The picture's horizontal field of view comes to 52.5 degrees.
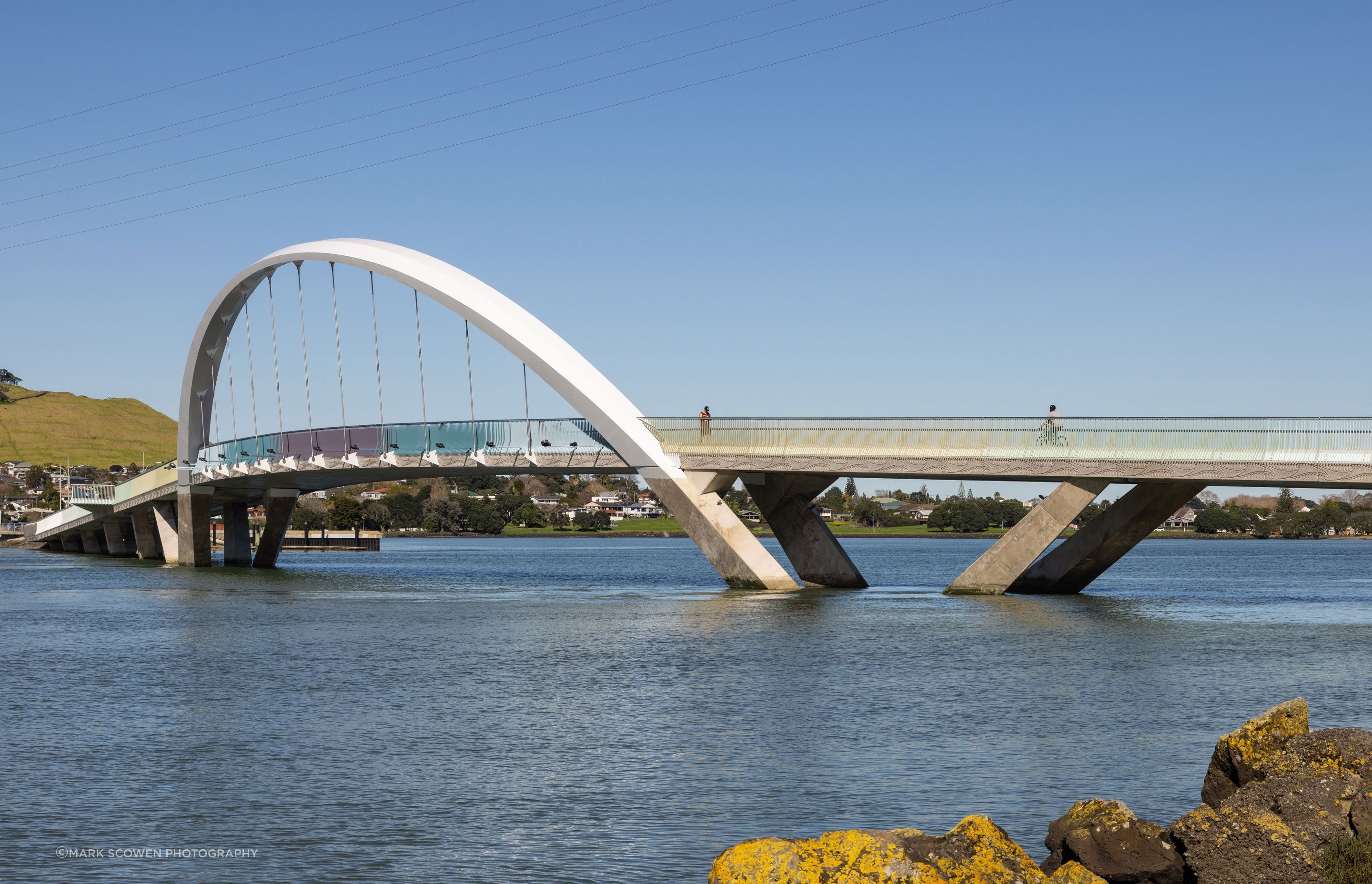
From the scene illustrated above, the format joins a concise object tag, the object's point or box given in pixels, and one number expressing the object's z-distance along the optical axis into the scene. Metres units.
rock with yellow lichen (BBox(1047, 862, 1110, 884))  10.58
